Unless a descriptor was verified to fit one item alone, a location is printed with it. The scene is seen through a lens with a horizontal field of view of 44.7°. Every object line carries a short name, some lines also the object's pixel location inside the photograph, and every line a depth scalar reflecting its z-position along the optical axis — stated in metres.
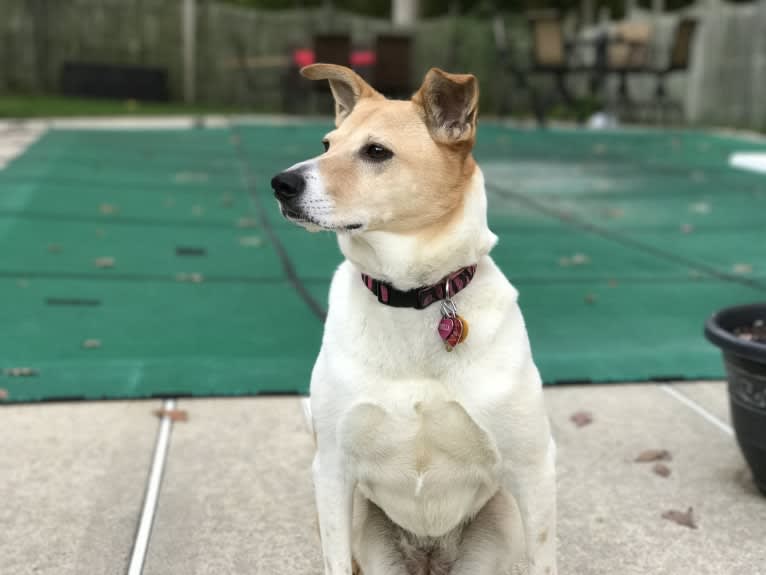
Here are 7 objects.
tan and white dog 2.10
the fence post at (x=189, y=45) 21.19
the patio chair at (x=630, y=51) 15.82
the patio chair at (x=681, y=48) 15.12
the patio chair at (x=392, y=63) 16.52
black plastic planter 2.80
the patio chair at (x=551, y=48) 15.18
